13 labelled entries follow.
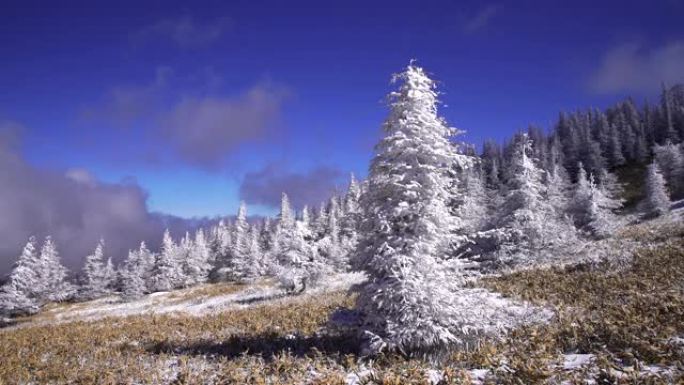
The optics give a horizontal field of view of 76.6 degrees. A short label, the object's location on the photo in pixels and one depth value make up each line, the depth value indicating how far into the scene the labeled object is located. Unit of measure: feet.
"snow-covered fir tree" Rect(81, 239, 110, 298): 242.78
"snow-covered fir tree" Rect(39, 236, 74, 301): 216.13
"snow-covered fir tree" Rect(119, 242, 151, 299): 187.10
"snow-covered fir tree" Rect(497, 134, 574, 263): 90.33
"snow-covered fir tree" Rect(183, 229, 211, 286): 240.94
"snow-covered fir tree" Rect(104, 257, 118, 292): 264.99
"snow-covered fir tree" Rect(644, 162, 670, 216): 162.71
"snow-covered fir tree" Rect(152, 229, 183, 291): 215.51
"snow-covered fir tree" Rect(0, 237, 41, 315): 137.18
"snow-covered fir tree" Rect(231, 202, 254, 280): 204.46
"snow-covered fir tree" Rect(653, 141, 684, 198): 225.82
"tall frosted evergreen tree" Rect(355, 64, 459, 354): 36.91
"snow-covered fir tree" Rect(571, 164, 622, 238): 113.19
